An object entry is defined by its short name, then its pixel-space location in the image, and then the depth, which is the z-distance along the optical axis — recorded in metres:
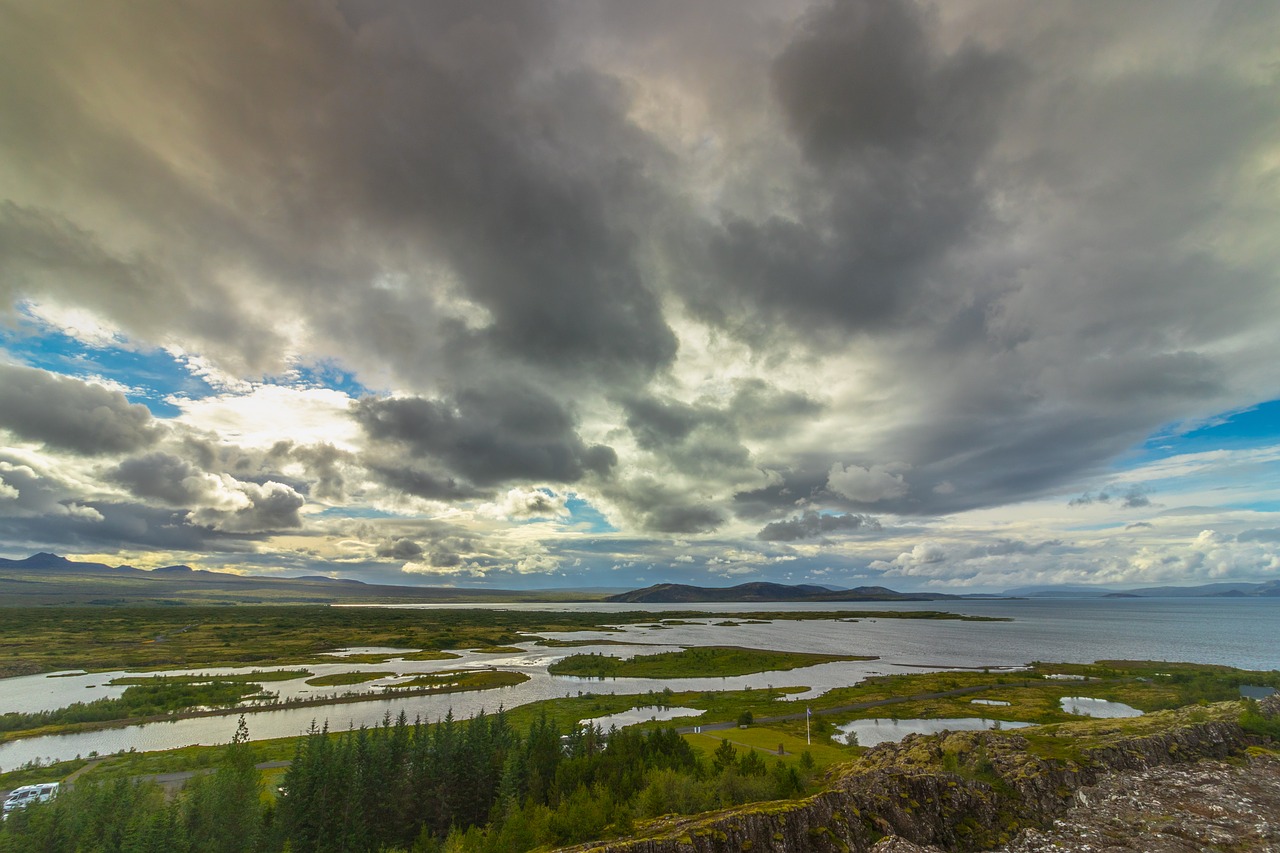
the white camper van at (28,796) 53.91
